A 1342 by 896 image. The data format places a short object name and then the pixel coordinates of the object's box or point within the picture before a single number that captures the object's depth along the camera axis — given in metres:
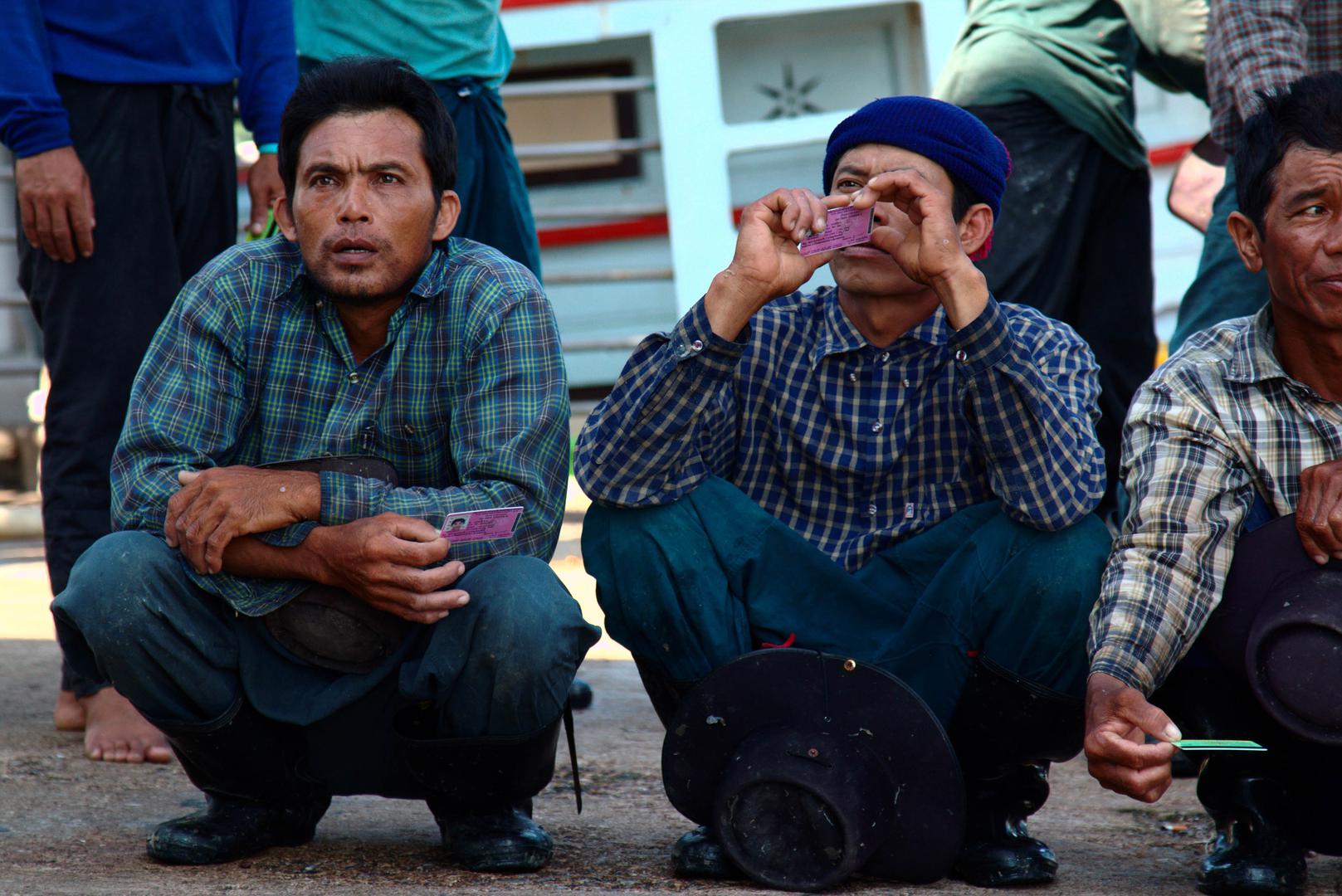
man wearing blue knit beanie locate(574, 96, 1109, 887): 4.94
